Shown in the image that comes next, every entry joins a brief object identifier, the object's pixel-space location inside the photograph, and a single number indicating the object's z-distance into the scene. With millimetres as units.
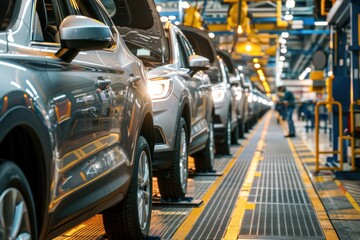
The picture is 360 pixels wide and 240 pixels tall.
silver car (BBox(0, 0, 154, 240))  3422
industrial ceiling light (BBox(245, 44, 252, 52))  34188
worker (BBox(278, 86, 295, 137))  24828
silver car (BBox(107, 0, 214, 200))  7922
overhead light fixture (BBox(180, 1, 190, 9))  21359
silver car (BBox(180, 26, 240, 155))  13502
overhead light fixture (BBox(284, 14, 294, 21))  26986
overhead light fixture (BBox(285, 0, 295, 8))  24072
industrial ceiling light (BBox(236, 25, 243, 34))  25791
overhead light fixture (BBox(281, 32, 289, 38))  34519
